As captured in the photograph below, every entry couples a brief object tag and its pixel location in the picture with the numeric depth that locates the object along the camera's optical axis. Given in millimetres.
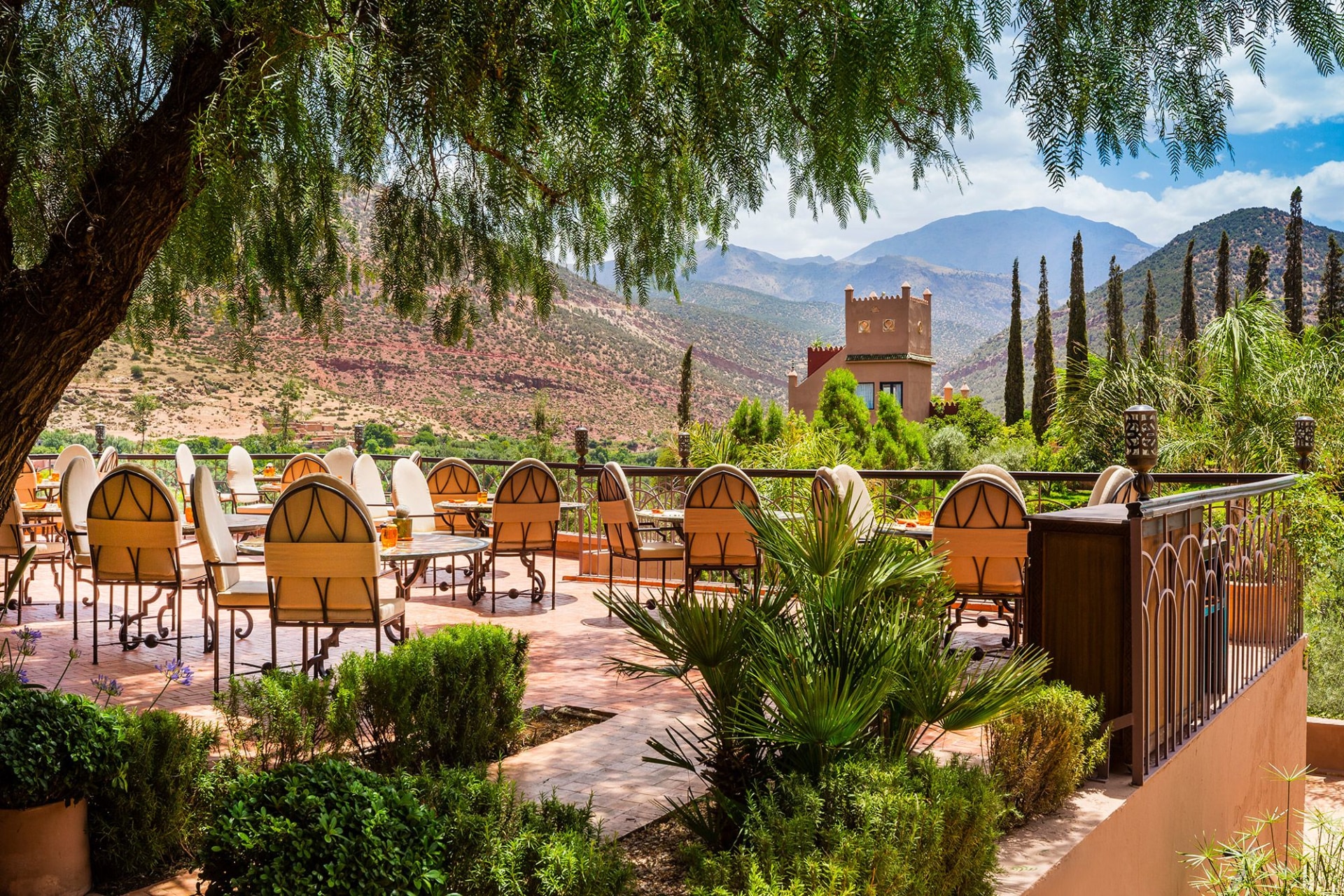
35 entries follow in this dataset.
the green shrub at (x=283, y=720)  2727
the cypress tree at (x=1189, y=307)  31625
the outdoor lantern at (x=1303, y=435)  6809
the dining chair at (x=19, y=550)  5797
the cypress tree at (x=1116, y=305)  32031
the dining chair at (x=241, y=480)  9391
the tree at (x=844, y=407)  25875
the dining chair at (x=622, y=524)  6555
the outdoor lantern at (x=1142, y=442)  3609
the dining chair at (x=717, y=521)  6129
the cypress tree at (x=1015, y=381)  35656
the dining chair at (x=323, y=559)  4098
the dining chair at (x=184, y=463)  9133
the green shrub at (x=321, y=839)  1731
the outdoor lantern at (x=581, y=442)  8797
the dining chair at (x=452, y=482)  8484
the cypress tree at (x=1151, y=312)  34250
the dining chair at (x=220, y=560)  4496
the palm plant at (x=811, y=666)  2365
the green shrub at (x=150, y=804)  2555
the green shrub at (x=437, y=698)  3047
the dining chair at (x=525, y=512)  6914
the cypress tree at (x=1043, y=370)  31766
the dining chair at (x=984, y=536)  5090
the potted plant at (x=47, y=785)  2398
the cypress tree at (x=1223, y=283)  30812
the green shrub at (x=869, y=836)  1921
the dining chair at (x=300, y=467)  8734
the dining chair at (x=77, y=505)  5441
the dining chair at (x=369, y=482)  7852
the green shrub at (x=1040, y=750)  2896
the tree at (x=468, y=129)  2480
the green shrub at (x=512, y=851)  1917
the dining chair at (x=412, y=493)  7328
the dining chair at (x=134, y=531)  4746
